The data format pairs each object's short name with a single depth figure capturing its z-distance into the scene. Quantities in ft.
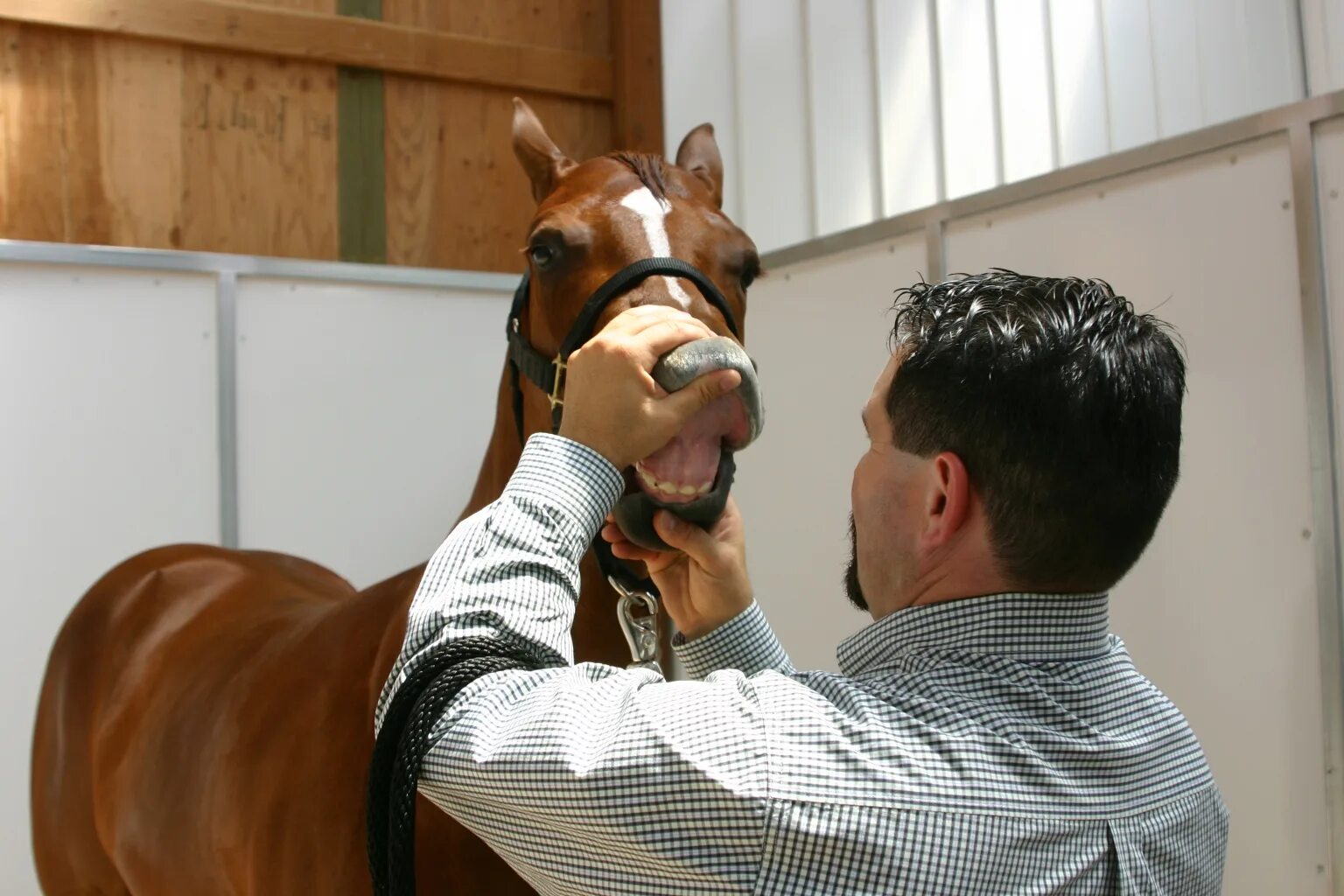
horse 4.18
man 2.19
